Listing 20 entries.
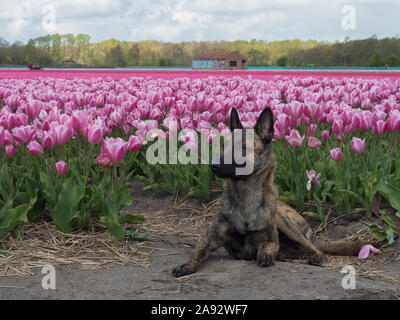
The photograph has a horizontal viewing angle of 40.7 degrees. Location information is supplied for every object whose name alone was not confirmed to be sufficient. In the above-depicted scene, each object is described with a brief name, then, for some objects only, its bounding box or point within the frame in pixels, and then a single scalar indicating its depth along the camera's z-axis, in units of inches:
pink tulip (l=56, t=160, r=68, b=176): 182.2
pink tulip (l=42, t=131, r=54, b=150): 185.0
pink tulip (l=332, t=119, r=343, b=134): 221.8
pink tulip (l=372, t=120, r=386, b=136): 214.2
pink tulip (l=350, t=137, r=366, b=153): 201.5
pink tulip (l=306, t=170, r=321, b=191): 201.0
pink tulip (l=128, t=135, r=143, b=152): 181.6
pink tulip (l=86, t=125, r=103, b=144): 178.4
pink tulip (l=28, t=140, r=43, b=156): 183.0
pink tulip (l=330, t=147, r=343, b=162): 203.4
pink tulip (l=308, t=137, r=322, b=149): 205.5
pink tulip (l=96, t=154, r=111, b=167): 171.0
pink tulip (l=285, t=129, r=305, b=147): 199.3
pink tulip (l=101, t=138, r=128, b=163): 169.3
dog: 159.8
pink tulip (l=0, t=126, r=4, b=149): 187.2
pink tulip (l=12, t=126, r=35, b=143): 194.2
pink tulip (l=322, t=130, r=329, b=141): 233.0
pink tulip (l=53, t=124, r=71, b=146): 180.7
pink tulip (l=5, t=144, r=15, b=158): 195.3
